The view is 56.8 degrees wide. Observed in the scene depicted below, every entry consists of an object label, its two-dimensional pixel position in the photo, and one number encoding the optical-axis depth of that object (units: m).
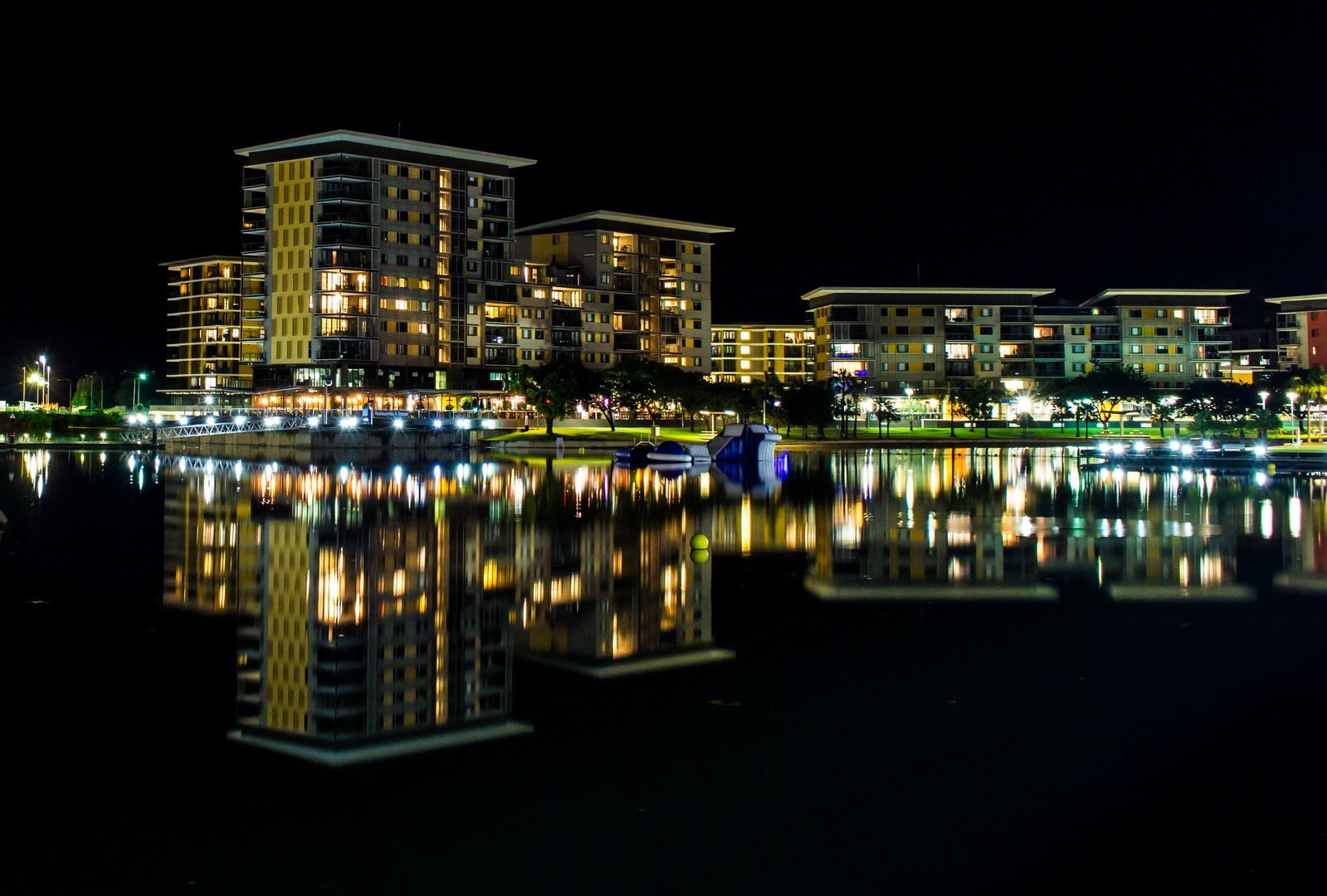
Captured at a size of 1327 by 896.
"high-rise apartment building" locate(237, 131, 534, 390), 120.19
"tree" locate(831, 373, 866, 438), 118.76
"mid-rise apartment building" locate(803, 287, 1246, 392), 158.50
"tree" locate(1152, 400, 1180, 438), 125.44
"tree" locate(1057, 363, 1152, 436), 129.62
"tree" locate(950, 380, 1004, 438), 127.50
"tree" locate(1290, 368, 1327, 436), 128.25
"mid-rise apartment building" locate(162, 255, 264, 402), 144.75
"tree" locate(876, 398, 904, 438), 123.31
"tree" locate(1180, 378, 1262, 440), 117.62
